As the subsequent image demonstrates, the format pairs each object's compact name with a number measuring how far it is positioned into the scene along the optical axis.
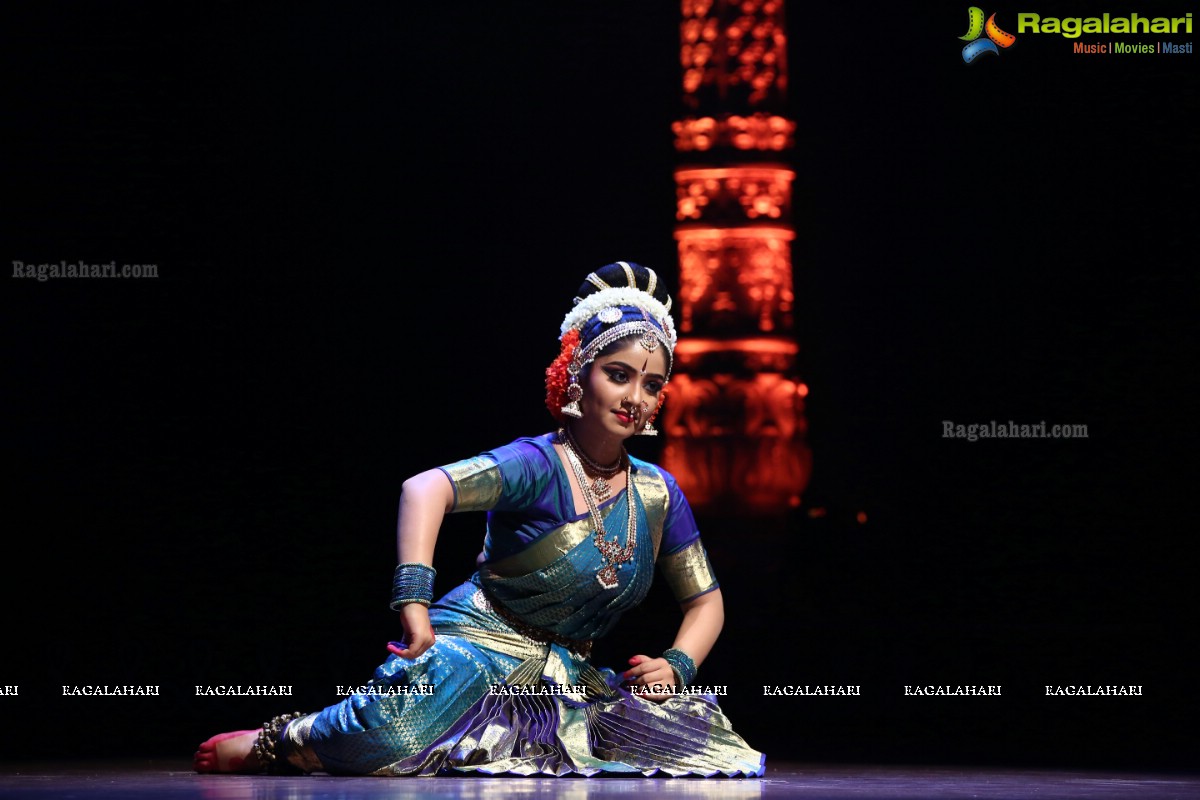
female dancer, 6.27
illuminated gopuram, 9.48
